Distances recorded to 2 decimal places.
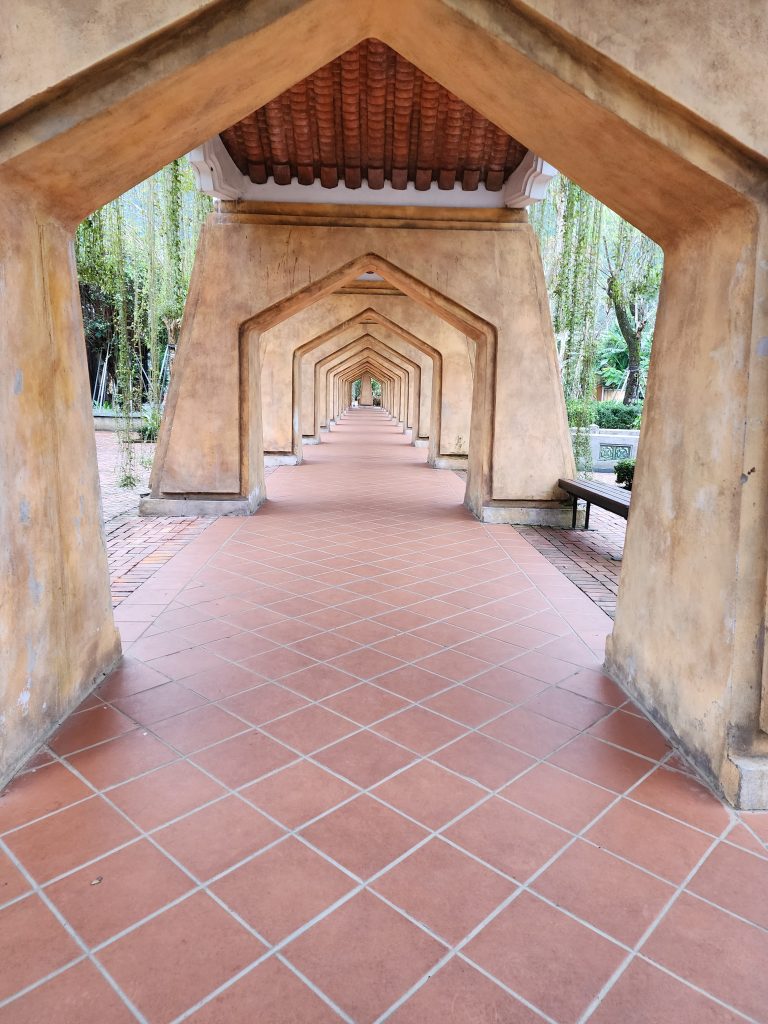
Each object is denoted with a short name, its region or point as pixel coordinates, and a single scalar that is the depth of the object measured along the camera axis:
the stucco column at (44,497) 2.67
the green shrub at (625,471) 9.02
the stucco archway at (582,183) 2.51
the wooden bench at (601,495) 6.43
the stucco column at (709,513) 2.60
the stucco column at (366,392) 54.25
